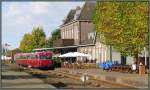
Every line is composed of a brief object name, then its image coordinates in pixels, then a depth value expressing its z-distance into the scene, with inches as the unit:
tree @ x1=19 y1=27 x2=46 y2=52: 3619.9
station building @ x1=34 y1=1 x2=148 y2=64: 1950.7
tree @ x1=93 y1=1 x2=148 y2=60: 1265.1
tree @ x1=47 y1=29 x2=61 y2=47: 3896.6
